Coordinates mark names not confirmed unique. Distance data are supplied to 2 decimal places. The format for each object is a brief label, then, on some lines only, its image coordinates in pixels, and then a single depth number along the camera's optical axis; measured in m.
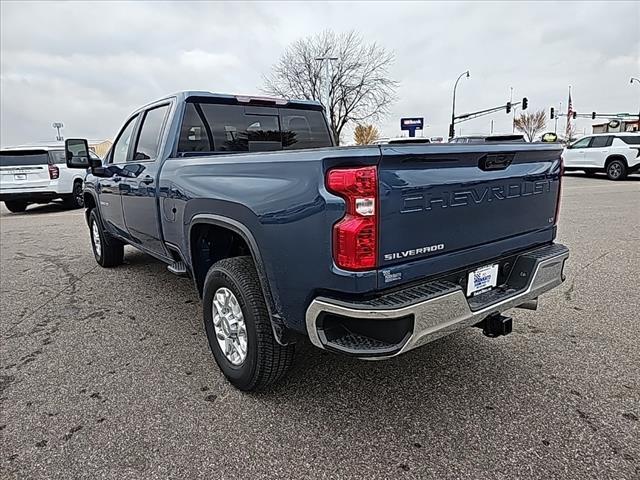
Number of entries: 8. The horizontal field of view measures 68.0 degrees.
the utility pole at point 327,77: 30.27
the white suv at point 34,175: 12.60
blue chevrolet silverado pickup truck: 2.12
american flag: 57.42
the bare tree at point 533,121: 71.56
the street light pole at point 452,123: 41.27
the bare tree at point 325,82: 32.06
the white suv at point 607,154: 17.31
